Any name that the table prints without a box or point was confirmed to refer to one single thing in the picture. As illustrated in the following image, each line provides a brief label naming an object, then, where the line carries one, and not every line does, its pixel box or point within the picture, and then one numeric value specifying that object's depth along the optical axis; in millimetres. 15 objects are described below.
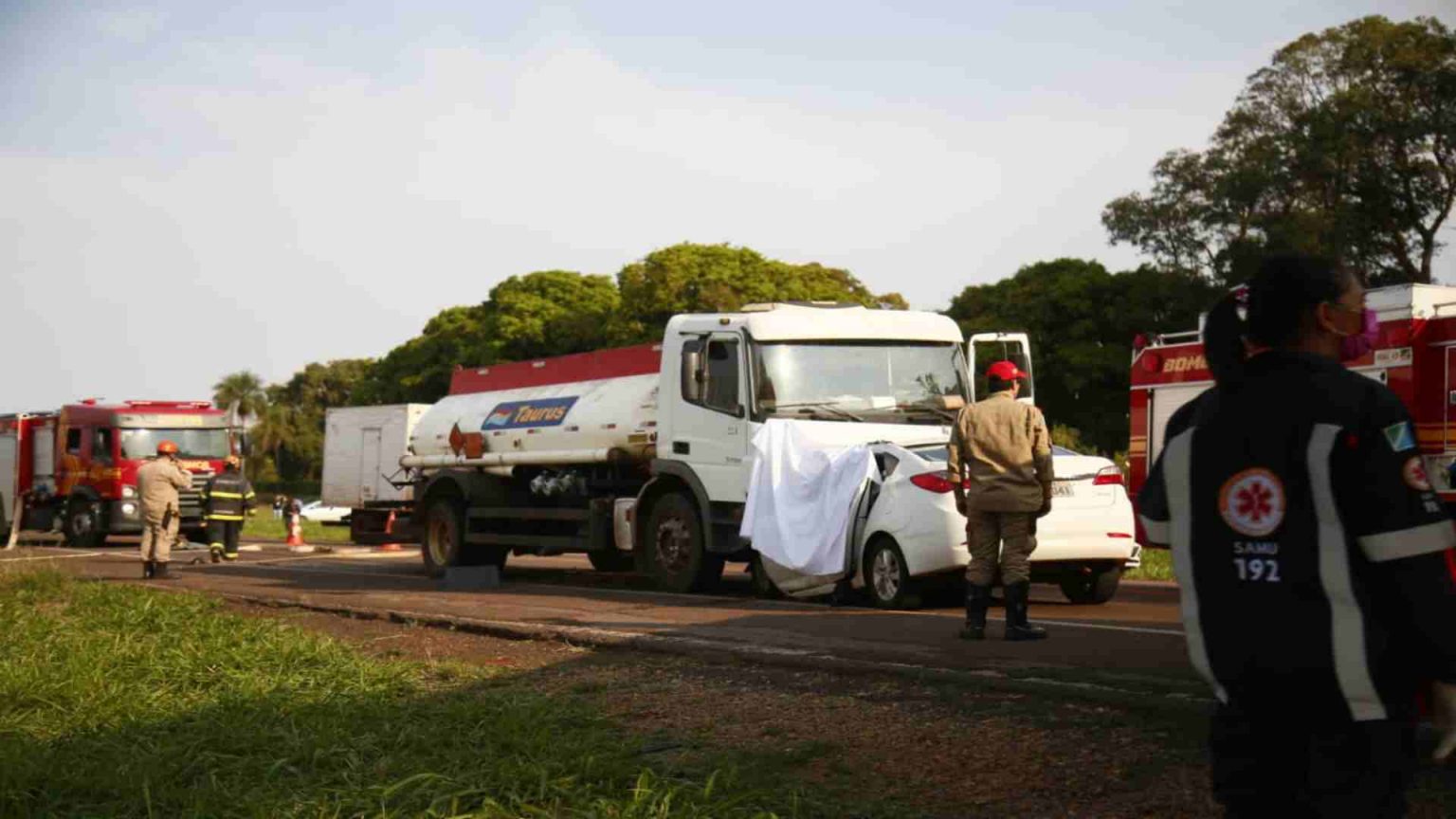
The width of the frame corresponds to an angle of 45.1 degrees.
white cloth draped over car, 14969
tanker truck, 16734
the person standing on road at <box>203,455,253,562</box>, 26750
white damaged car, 13891
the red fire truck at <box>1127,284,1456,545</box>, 14836
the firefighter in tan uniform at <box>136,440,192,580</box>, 21016
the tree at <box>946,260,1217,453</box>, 52438
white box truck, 31594
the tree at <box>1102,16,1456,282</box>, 40750
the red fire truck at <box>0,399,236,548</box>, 35062
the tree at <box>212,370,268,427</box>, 110562
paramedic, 3340
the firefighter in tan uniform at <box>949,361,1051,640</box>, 11016
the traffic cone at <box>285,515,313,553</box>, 34000
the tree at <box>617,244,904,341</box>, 62969
